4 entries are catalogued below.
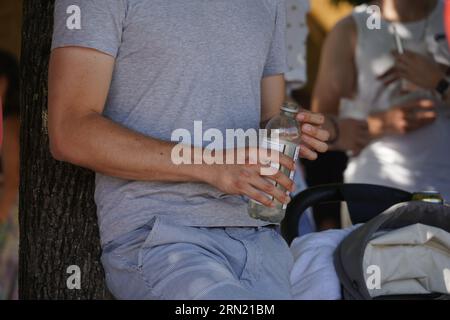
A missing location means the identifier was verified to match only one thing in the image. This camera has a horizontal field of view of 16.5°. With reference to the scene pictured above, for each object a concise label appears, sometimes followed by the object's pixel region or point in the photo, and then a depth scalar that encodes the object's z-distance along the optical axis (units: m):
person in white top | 7.69
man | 4.35
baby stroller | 5.56
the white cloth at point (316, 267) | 4.93
